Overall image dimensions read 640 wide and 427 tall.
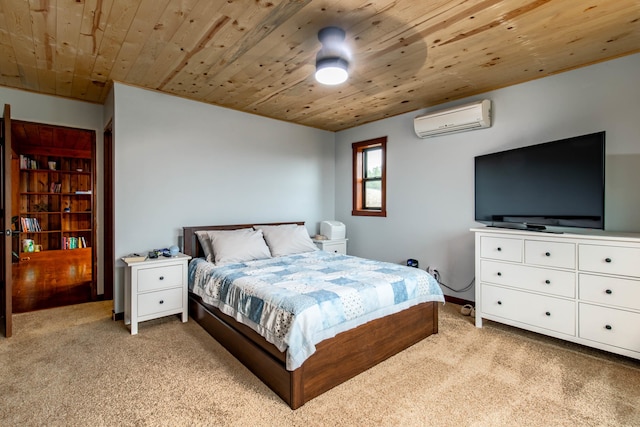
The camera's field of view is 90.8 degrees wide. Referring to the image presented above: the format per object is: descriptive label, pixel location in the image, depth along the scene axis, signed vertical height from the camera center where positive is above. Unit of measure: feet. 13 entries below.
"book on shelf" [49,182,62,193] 22.36 +1.74
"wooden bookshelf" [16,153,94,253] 21.54 +0.76
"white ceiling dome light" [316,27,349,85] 7.31 +3.69
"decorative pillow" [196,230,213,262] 11.19 -1.16
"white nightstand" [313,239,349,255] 14.96 -1.67
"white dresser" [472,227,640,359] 7.43 -1.98
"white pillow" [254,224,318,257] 12.34 -1.15
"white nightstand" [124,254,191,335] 9.56 -2.46
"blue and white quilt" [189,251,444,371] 6.41 -2.04
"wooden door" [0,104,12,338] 9.05 -0.10
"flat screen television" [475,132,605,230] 7.89 +0.73
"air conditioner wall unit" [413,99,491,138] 10.88 +3.34
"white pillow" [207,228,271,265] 10.87 -1.25
